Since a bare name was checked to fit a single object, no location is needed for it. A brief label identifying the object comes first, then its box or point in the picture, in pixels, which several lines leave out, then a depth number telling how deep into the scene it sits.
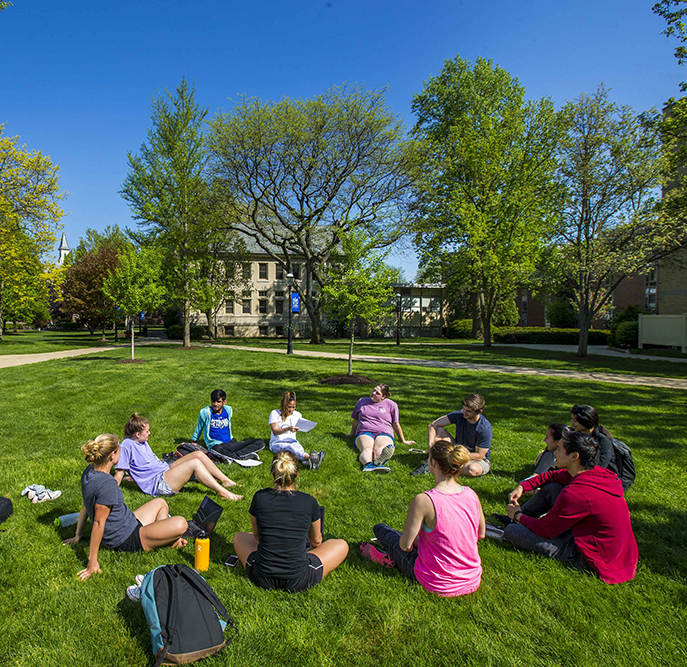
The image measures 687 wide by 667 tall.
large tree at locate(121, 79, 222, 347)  24.83
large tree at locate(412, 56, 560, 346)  24.17
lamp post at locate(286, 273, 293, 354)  23.46
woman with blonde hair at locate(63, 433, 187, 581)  3.61
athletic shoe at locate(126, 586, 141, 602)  3.20
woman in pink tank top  3.28
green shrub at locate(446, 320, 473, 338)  46.16
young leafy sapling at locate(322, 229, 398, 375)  12.86
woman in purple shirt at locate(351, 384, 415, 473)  6.25
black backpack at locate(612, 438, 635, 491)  4.92
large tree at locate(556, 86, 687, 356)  18.72
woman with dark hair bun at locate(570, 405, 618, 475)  4.69
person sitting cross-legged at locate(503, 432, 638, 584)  3.54
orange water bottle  3.64
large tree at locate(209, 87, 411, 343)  26.56
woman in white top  6.38
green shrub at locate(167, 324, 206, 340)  43.06
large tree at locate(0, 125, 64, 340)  24.88
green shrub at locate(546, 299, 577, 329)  44.38
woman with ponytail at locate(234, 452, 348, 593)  3.35
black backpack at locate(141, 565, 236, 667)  2.62
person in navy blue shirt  5.96
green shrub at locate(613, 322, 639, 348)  28.19
